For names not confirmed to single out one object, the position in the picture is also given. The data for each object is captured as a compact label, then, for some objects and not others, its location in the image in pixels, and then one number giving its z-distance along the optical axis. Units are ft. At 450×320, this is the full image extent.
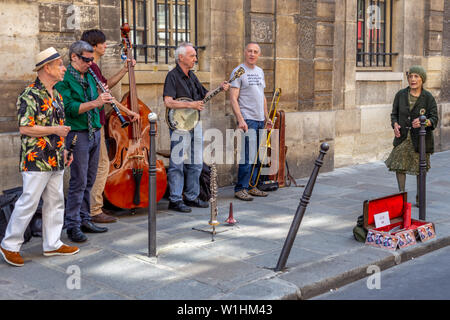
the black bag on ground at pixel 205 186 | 24.30
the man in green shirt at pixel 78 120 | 18.42
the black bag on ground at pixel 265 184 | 27.22
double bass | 20.81
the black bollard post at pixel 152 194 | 16.60
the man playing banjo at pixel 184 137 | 22.77
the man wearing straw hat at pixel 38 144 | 15.94
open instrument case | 18.48
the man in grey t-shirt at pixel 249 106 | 25.39
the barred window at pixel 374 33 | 36.94
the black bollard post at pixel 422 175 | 21.12
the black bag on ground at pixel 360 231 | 19.03
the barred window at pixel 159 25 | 26.07
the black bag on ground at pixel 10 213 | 17.97
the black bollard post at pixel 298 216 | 15.87
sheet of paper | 19.06
